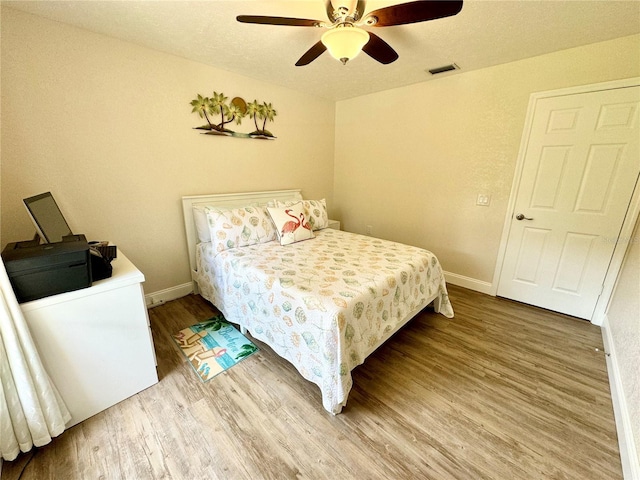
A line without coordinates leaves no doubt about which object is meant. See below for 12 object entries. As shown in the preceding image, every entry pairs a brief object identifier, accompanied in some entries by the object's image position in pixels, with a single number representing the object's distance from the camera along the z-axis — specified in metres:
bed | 1.49
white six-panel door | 2.07
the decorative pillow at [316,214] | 2.98
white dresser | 1.30
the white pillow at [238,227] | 2.34
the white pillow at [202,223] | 2.53
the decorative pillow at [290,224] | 2.56
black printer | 1.22
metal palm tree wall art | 2.58
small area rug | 1.85
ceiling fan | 1.27
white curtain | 1.12
